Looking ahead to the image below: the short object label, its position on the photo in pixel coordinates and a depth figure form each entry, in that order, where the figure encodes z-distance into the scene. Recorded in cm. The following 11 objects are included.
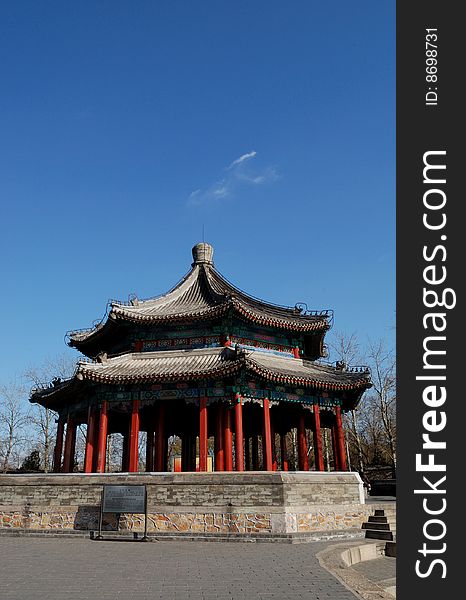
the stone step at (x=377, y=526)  1567
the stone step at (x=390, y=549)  1357
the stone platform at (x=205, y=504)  1462
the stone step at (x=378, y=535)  1493
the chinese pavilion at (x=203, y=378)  1898
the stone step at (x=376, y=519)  1606
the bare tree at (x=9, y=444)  4058
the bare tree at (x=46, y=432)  3704
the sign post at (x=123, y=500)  1466
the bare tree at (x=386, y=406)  3362
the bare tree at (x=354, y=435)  3378
